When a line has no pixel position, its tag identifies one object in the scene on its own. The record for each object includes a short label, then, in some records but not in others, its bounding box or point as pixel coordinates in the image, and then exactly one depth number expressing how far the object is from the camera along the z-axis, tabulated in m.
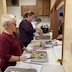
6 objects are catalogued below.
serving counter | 1.47
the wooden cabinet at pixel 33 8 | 5.92
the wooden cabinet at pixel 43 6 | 5.83
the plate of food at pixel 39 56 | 1.68
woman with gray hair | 1.62
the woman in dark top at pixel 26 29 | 2.99
